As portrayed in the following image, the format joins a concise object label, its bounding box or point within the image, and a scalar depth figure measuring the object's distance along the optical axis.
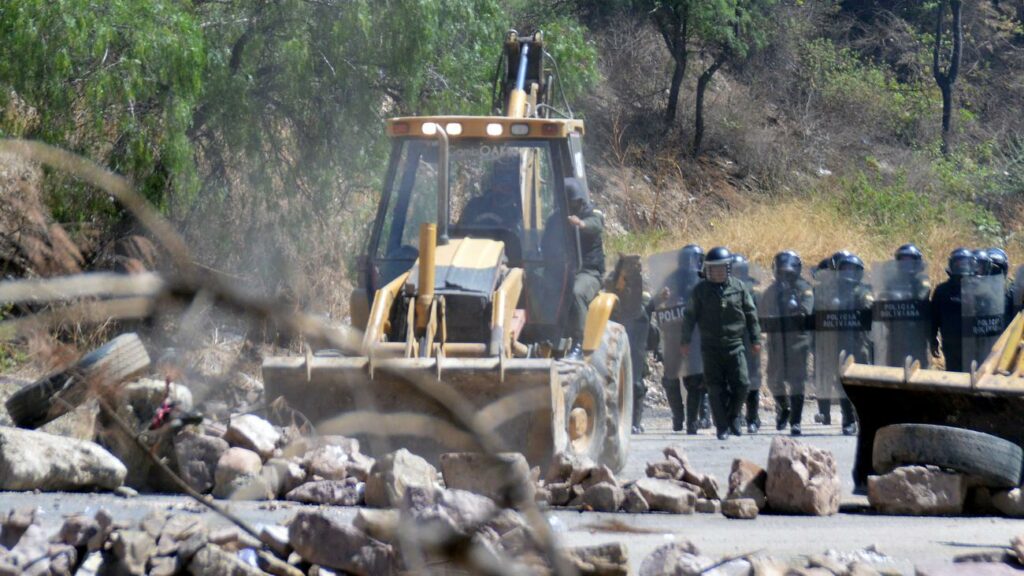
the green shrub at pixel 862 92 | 62.44
